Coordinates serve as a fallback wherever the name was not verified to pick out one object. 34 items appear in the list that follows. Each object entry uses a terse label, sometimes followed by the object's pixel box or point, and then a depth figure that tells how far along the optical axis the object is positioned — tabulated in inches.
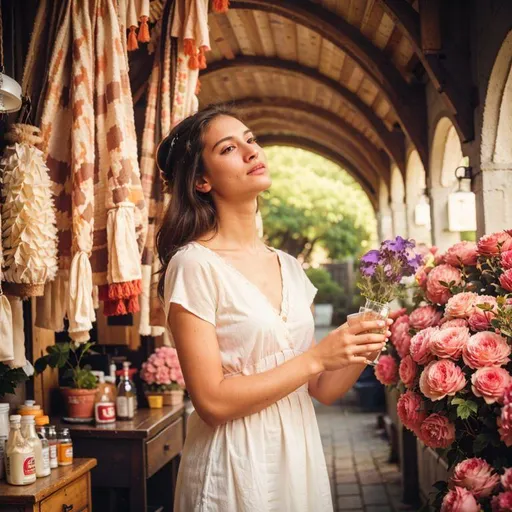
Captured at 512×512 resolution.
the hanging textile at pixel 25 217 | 98.2
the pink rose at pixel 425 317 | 104.9
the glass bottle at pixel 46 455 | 105.9
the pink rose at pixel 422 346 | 91.0
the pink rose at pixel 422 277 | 114.2
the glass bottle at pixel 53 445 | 111.4
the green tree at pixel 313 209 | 750.5
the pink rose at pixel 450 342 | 85.4
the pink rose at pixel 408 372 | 96.2
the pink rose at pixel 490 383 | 77.7
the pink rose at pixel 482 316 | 87.0
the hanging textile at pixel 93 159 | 107.4
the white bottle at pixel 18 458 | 100.2
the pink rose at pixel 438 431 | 88.8
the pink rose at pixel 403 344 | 105.3
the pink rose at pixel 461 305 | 91.4
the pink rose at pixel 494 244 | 99.2
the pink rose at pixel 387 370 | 112.7
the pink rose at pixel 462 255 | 106.4
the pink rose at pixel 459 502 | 76.6
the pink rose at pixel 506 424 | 74.6
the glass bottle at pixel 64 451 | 114.3
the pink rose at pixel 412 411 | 94.8
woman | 68.4
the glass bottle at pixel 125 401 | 157.6
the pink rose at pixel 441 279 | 104.8
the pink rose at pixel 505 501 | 72.1
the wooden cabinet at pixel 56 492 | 96.2
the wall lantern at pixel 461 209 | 208.2
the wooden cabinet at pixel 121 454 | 145.7
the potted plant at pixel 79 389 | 154.8
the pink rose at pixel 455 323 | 90.3
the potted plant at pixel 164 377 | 181.5
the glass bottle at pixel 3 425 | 104.8
